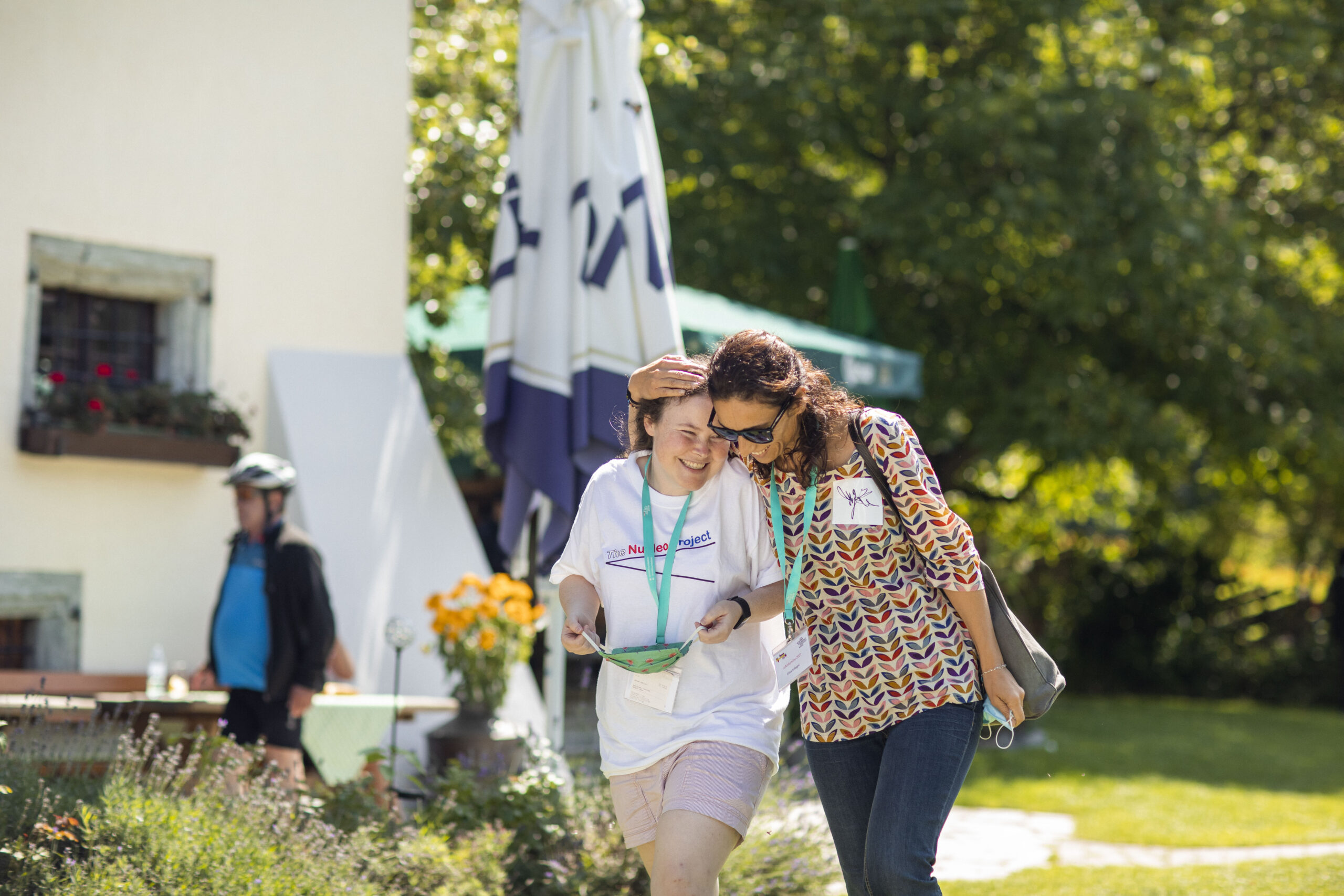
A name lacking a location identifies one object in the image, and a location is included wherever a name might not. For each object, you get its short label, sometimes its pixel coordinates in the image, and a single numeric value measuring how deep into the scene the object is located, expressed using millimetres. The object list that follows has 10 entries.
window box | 12000
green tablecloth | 11430
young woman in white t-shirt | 6273
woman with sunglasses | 6371
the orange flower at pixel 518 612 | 11687
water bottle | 11102
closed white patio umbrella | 11375
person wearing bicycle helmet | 10320
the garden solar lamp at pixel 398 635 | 10961
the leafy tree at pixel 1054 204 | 23047
